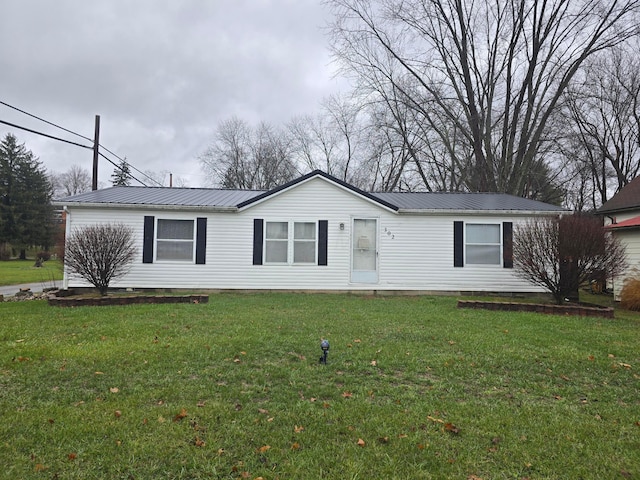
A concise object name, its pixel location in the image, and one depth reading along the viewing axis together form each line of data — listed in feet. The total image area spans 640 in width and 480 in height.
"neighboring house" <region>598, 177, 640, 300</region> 36.37
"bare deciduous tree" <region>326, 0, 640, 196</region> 63.46
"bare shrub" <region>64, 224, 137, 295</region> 30.42
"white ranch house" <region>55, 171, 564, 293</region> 36.27
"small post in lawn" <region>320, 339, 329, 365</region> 13.74
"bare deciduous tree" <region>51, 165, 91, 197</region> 153.79
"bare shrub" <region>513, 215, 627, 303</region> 28.02
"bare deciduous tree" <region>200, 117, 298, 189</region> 107.55
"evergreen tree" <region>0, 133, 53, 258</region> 115.03
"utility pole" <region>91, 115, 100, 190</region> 56.13
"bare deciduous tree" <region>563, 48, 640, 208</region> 70.08
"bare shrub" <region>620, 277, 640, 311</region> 31.76
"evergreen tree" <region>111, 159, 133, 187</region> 143.43
